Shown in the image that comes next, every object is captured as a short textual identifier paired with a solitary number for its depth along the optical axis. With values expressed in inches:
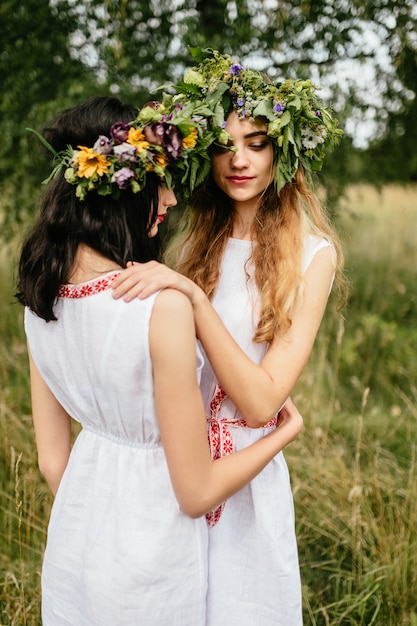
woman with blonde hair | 75.2
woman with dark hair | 56.3
